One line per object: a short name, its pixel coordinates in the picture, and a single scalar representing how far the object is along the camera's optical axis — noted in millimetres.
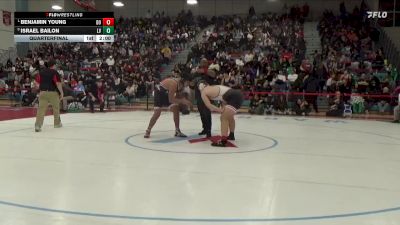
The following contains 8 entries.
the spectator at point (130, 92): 17156
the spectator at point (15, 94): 17355
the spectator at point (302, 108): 14312
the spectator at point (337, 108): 14117
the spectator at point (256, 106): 14532
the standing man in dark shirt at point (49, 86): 9172
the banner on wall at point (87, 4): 23727
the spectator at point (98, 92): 14761
